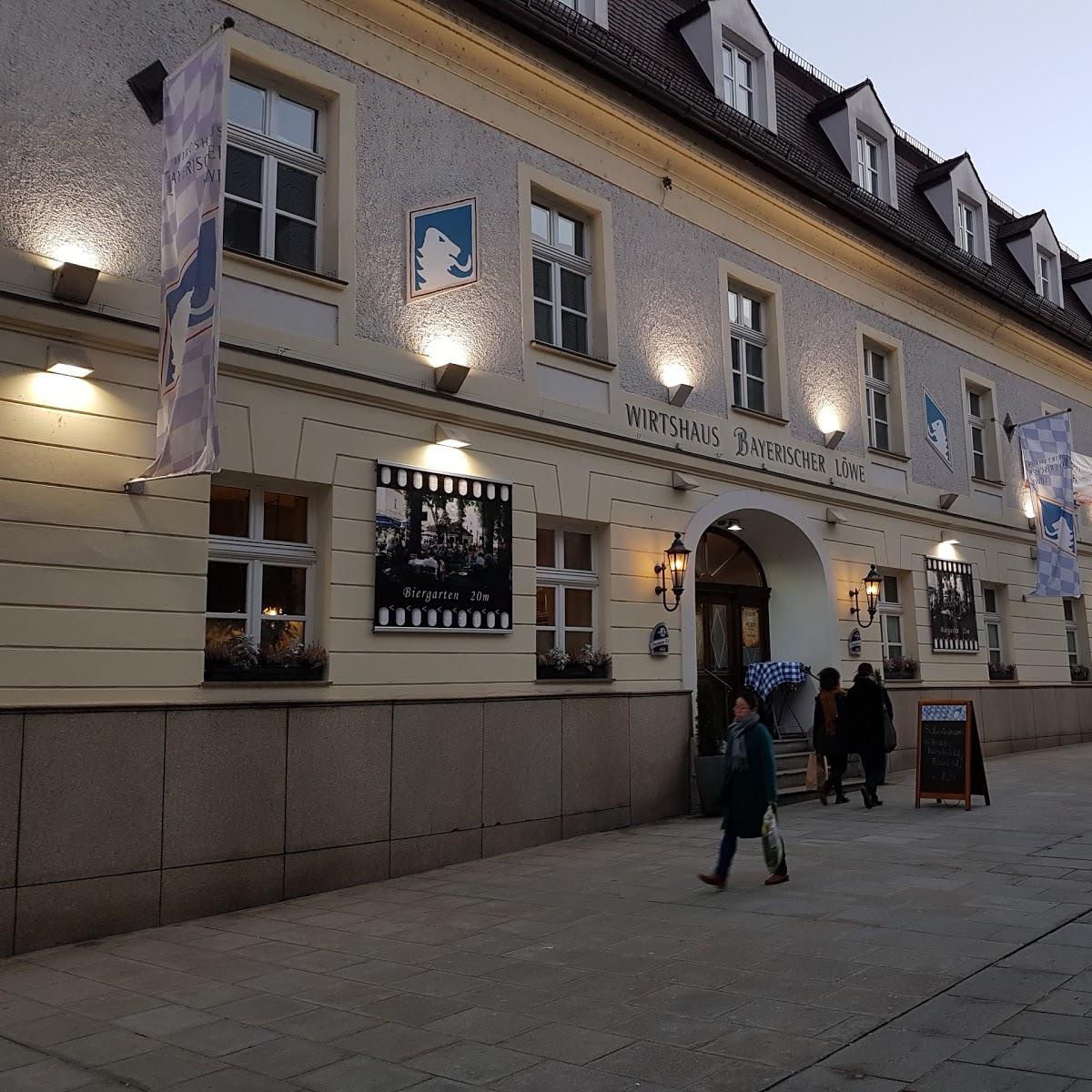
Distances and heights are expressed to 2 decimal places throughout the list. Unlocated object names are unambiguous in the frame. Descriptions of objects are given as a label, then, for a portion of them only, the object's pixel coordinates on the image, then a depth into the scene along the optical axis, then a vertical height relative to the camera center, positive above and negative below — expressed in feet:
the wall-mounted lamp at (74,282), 26.55 +10.16
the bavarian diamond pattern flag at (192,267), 24.56 +9.95
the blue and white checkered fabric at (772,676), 49.73 +1.11
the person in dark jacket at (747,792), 27.84 -2.25
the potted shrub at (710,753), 41.37 -1.93
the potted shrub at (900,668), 54.85 +1.51
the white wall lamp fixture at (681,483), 43.88 +8.54
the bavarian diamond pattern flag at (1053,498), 62.08 +11.04
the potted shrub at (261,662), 29.19 +1.23
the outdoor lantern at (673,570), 42.65 +5.00
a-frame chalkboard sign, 40.86 -2.07
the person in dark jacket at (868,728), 42.45 -1.08
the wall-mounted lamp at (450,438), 35.09 +8.40
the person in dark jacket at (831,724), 43.16 -0.95
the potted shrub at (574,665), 38.27 +1.33
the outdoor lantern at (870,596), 52.80 +4.88
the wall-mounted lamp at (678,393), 44.39 +12.17
